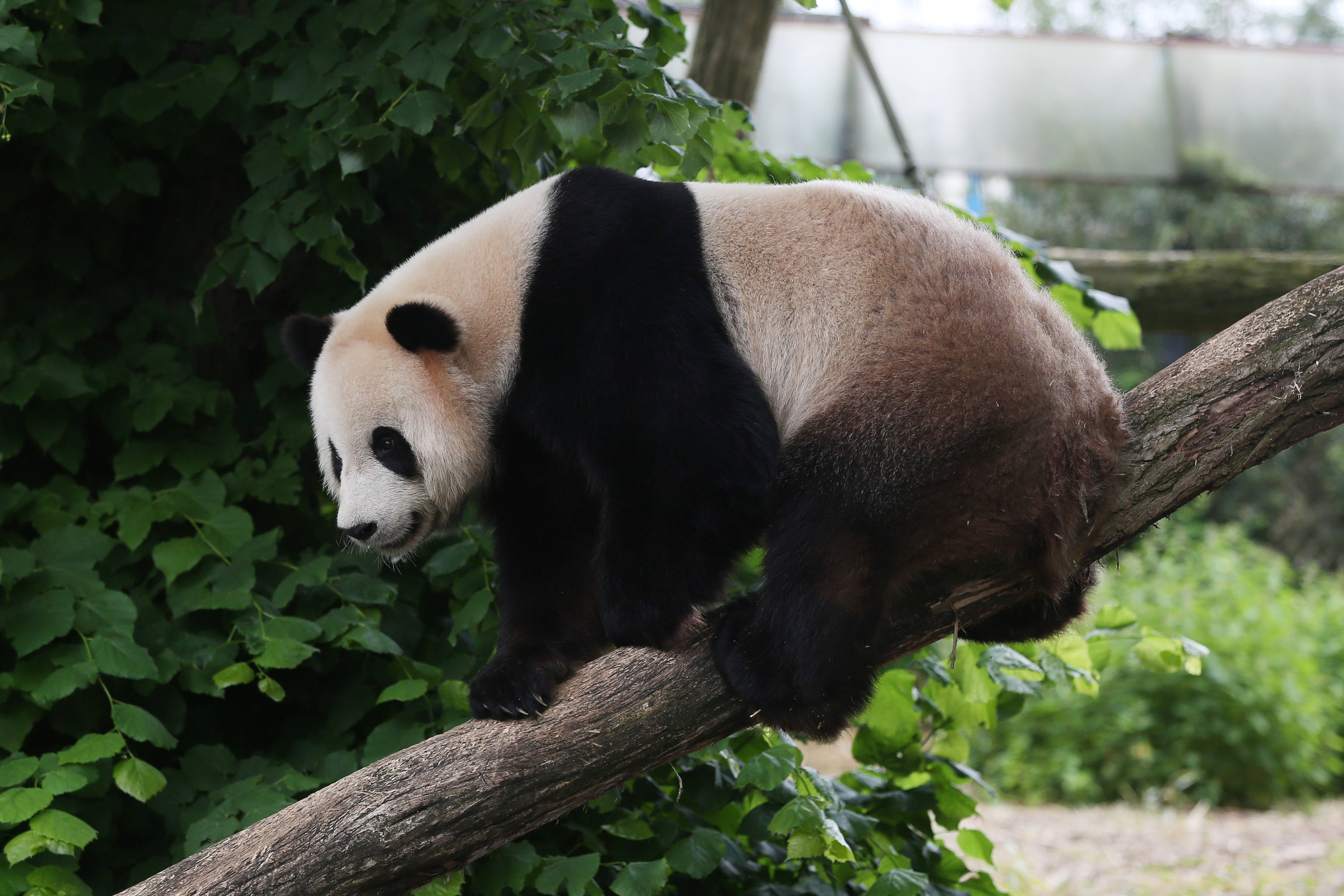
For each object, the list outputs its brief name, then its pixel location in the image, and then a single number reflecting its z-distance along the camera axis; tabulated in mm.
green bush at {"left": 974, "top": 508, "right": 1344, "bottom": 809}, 15359
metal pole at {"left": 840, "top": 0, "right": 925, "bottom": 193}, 8484
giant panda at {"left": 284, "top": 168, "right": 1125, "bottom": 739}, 4723
